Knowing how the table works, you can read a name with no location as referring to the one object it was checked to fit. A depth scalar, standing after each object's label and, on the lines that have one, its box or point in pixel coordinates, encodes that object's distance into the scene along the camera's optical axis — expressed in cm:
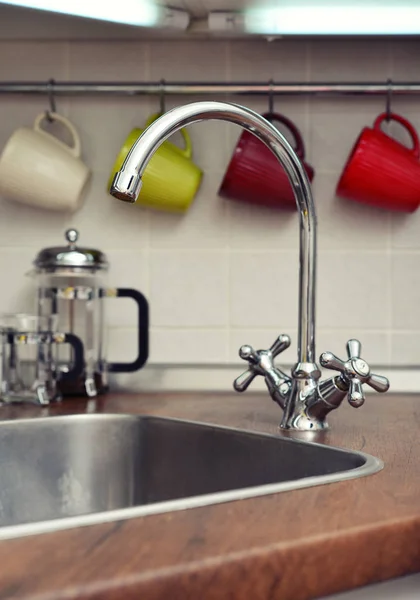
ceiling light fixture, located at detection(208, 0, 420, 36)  109
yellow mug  117
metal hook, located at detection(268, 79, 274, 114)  123
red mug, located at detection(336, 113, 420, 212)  116
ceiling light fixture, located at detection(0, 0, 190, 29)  108
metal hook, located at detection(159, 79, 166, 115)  124
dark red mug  116
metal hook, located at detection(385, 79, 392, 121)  122
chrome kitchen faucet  81
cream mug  116
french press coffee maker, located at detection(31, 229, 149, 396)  112
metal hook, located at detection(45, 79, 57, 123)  124
